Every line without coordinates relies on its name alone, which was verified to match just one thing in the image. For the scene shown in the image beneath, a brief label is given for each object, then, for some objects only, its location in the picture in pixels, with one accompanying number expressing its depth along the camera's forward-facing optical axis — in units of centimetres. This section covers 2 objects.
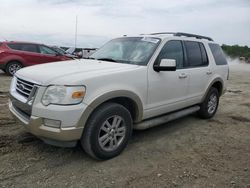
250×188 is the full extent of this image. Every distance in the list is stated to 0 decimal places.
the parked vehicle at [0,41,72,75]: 809
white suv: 228
